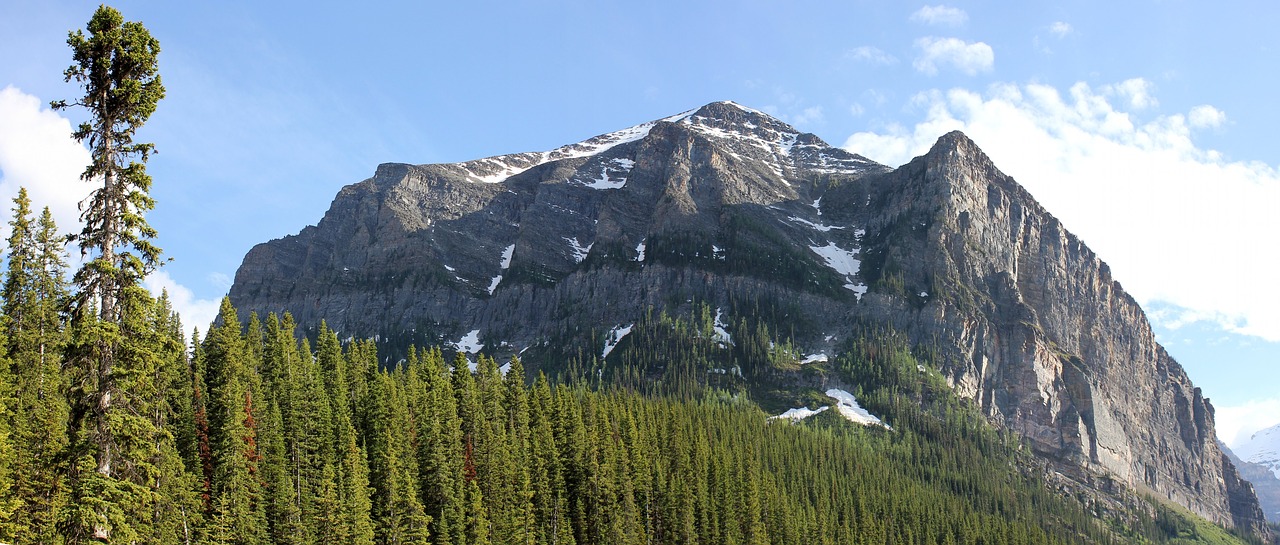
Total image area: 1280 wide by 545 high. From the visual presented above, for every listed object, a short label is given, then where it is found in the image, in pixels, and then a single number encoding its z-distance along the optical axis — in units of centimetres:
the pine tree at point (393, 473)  8481
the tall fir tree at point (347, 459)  7925
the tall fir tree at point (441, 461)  9156
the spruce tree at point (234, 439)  7338
